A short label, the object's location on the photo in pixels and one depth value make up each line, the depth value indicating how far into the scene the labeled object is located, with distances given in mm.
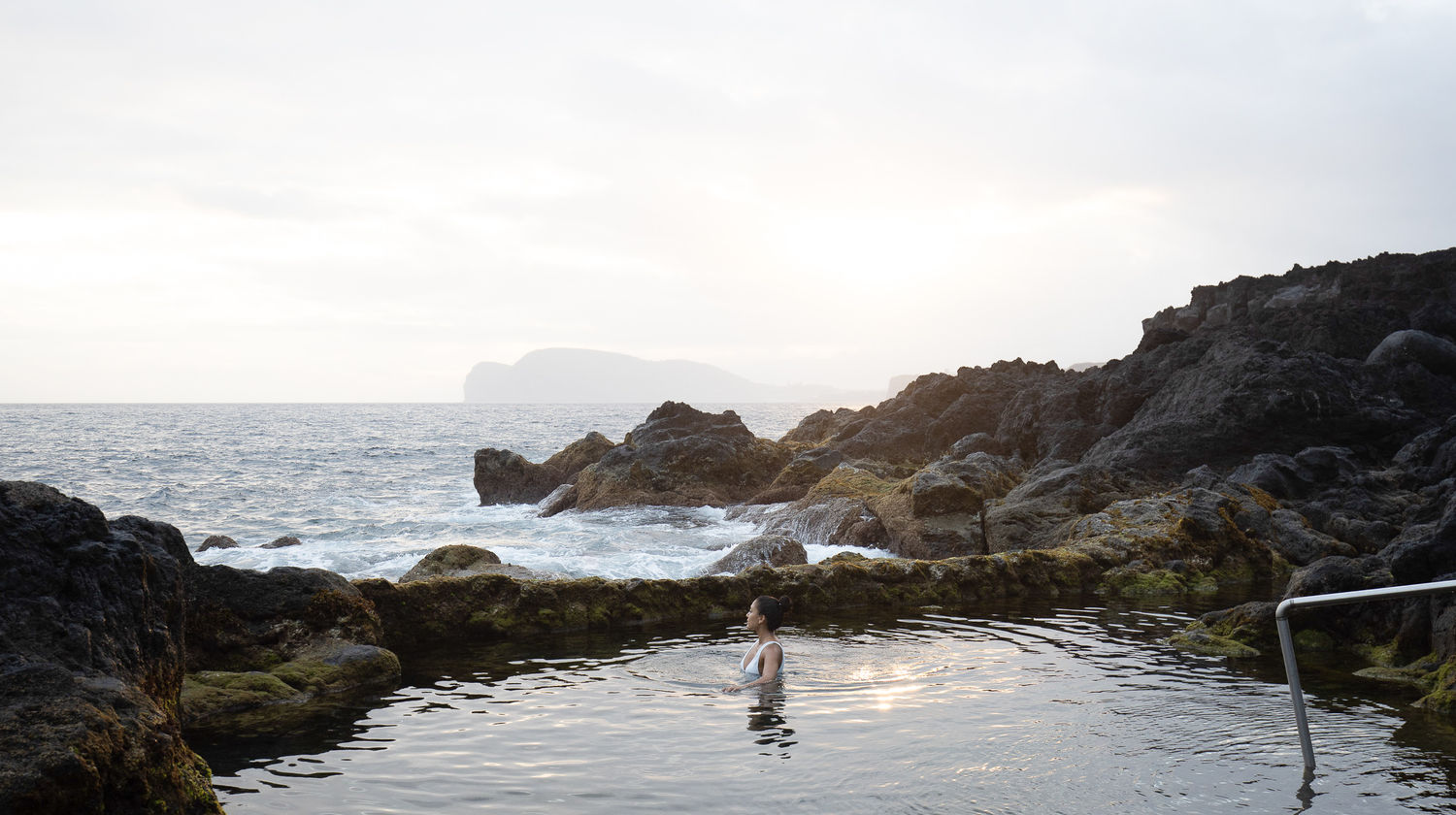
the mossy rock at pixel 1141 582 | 18078
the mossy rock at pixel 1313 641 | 12438
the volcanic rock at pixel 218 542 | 30423
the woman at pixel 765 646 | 10773
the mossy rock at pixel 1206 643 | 12055
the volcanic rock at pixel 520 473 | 44156
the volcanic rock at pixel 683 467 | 37812
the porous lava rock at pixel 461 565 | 16531
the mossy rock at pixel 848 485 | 28391
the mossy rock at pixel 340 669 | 10422
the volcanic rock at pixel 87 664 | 5016
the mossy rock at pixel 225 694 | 9375
